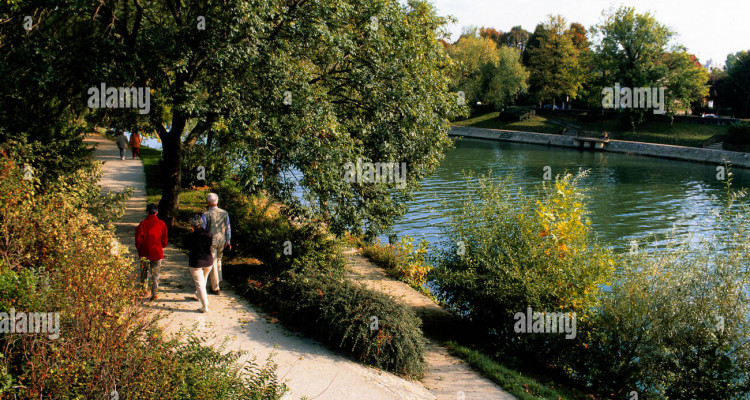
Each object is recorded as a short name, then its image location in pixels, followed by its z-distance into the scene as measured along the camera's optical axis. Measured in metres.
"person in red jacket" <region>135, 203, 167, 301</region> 9.33
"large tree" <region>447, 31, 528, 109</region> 67.12
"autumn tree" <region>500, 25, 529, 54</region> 110.38
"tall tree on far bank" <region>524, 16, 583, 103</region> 69.19
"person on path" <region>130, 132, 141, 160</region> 25.95
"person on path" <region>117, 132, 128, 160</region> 25.96
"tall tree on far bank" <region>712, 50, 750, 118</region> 61.00
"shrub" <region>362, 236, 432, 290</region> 14.30
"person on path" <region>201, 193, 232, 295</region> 9.70
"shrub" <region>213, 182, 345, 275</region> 10.94
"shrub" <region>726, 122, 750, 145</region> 47.41
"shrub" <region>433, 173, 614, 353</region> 10.63
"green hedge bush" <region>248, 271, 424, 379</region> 8.56
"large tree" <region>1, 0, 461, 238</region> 10.57
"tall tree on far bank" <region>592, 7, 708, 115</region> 54.91
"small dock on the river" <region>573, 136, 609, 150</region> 54.32
